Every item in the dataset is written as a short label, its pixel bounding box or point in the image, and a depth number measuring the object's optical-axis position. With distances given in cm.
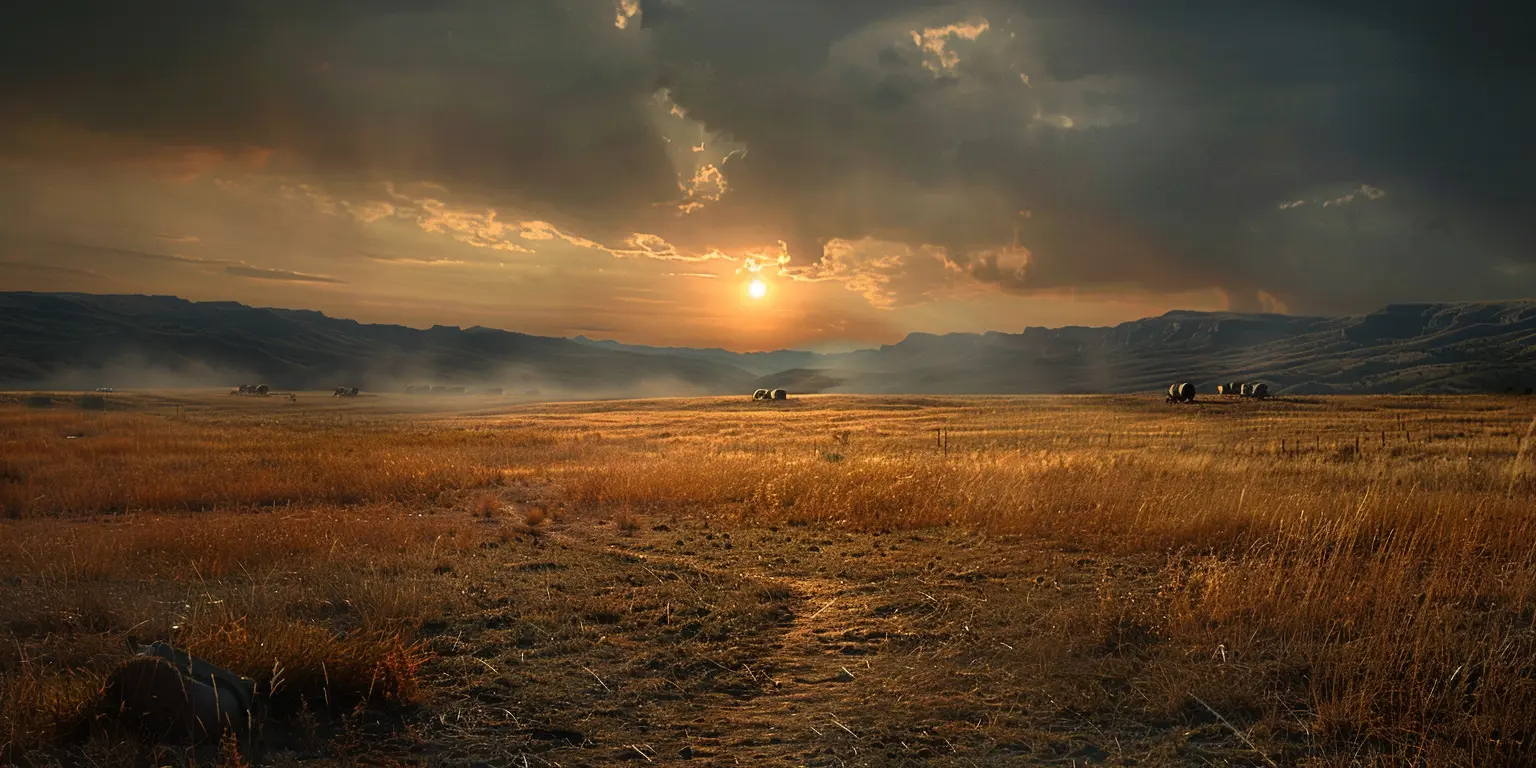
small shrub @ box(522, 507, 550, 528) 1545
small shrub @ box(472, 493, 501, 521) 1706
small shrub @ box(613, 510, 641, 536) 1456
